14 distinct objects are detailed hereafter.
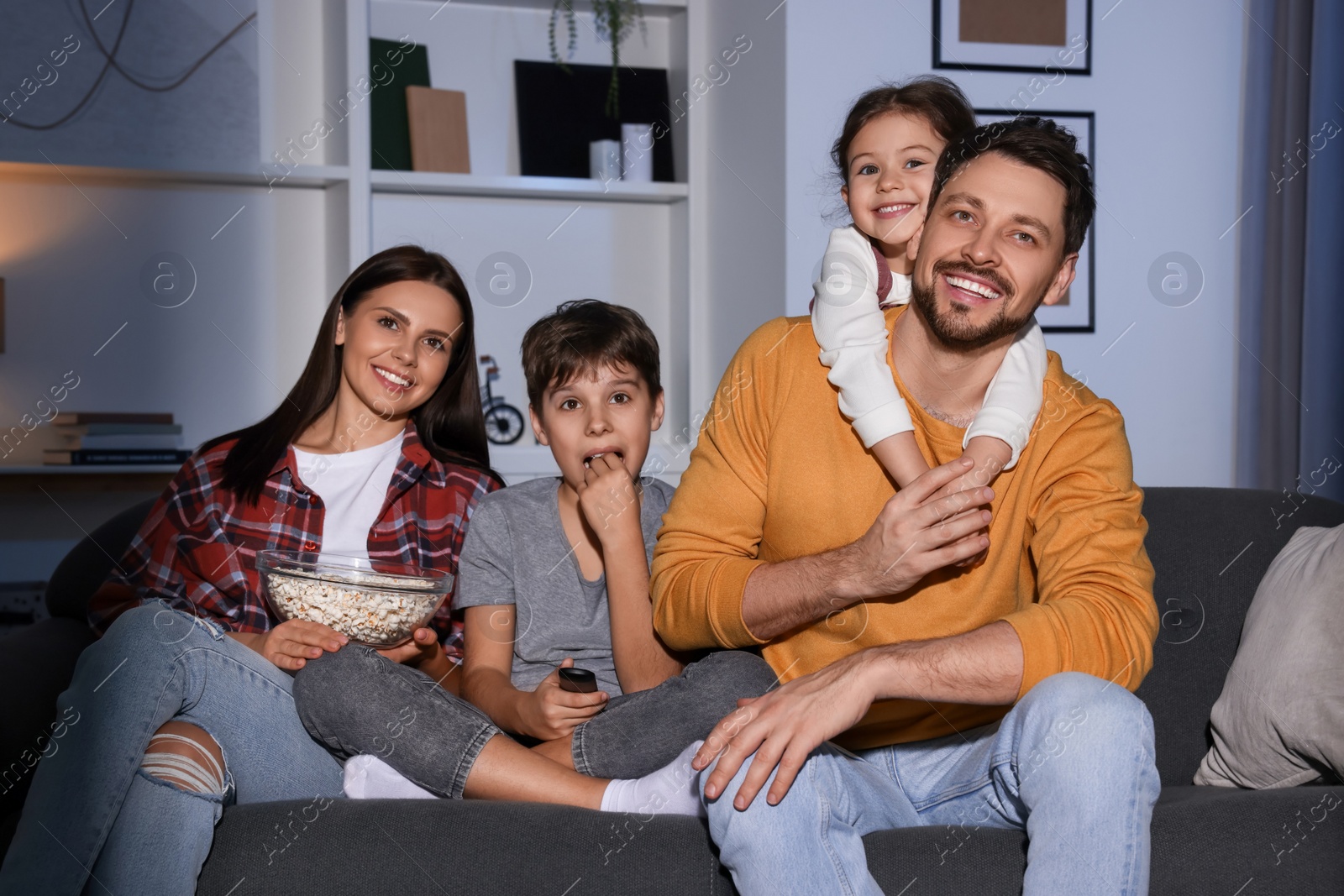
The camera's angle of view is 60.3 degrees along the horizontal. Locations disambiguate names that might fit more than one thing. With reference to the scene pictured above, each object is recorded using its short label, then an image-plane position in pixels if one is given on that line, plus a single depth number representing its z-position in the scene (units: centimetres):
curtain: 291
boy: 143
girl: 144
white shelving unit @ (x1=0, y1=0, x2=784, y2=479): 305
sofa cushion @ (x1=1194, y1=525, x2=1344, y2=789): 151
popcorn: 153
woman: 127
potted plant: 324
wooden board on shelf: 313
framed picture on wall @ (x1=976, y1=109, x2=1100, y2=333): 308
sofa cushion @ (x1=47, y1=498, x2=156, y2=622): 191
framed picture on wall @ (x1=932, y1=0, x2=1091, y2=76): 296
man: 119
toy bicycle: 331
